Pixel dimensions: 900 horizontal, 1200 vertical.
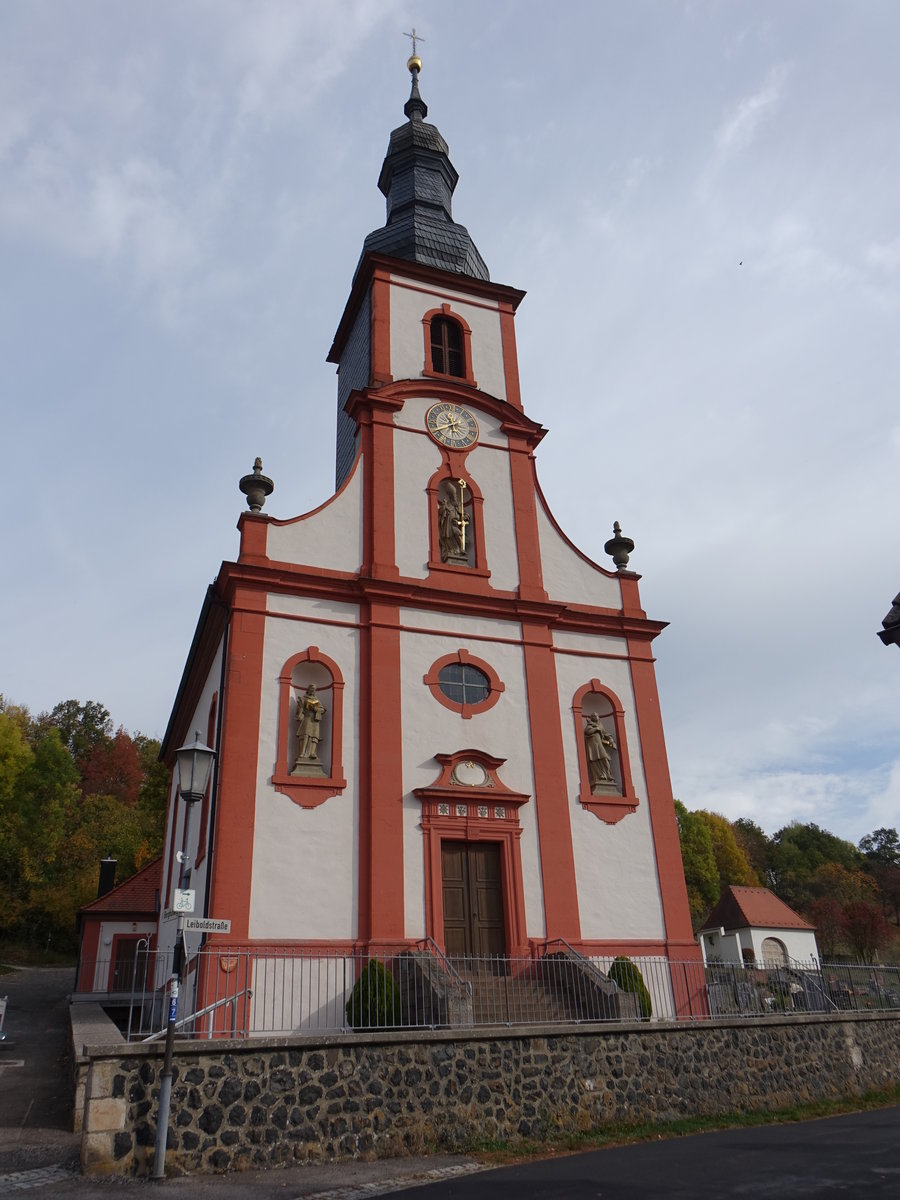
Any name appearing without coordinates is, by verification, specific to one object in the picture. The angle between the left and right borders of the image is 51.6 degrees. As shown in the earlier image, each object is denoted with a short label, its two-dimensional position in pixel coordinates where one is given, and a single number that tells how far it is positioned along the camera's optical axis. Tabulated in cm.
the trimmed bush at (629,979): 1404
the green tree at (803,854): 7869
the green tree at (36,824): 4025
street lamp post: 908
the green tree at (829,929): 5931
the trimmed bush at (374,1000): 1266
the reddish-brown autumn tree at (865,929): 5694
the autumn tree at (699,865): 6919
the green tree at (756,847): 8369
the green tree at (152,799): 3684
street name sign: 1037
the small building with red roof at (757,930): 4062
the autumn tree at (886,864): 7350
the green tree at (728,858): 7606
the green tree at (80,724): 7056
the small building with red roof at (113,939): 2744
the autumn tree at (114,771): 6456
